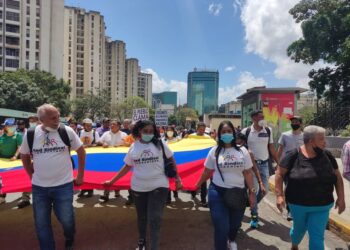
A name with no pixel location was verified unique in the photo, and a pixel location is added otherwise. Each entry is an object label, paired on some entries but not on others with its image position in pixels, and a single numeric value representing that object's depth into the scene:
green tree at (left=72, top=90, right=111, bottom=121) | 73.00
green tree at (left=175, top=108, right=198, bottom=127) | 98.75
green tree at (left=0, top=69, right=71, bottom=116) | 43.56
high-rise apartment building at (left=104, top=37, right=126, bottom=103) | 134.75
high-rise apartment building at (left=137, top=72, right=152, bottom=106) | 173.62
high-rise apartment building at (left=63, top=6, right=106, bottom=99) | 113.56
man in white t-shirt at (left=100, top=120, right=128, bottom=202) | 7.32
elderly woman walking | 3.73
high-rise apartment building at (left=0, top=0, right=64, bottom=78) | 74.19
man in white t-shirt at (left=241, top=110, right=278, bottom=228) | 5.95
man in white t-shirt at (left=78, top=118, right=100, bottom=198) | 7.93
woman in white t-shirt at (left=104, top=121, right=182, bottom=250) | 4.23
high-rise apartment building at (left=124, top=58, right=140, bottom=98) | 148.00
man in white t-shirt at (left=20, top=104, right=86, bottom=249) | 4.02
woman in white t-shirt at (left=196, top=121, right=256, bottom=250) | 3.97
